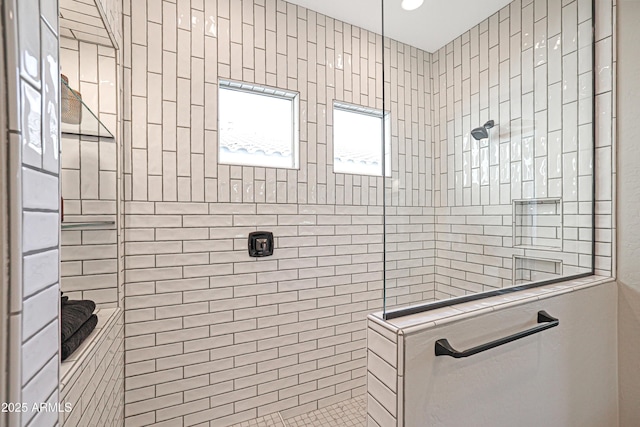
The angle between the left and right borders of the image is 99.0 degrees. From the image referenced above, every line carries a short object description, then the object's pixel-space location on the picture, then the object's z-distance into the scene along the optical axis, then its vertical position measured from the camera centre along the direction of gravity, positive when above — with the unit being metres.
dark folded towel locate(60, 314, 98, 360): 0.91 -0.46
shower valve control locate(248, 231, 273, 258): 1.72 -0.20
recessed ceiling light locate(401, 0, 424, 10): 1.67 +1.29
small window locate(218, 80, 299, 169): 1.74 +0.58
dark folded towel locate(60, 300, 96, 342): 0.94 -0.39
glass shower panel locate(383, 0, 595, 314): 1.38 +0.43
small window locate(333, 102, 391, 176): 2.04 +0.56
